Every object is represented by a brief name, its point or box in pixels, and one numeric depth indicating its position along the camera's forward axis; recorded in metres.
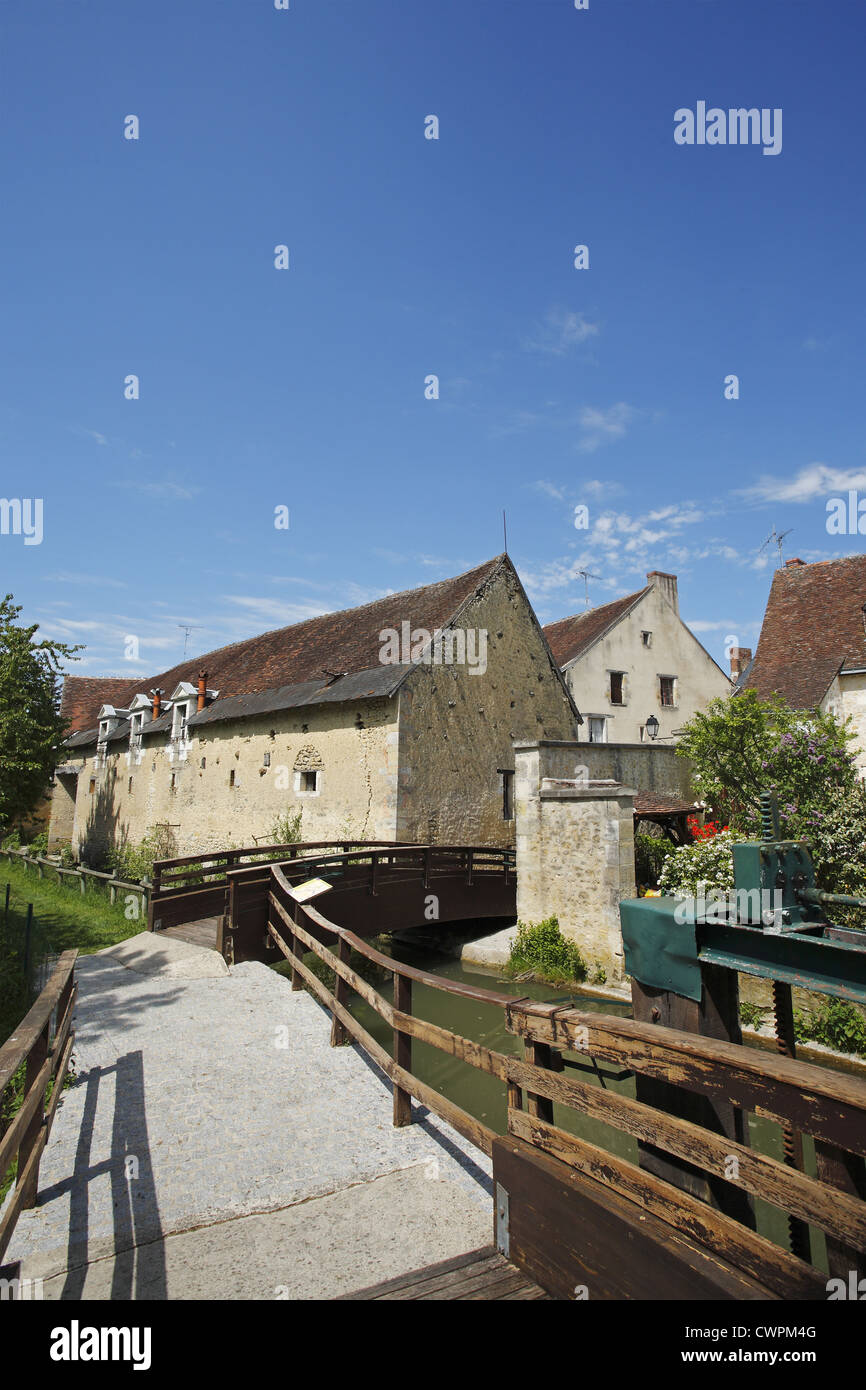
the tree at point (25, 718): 17.00
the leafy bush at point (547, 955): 11.99
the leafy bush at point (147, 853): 20.34
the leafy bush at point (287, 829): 16.31
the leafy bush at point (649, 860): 14.03
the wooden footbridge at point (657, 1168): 1.94
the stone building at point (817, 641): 15.46
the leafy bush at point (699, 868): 10.84
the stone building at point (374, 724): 14.80
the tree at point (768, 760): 10.98
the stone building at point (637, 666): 22.31
